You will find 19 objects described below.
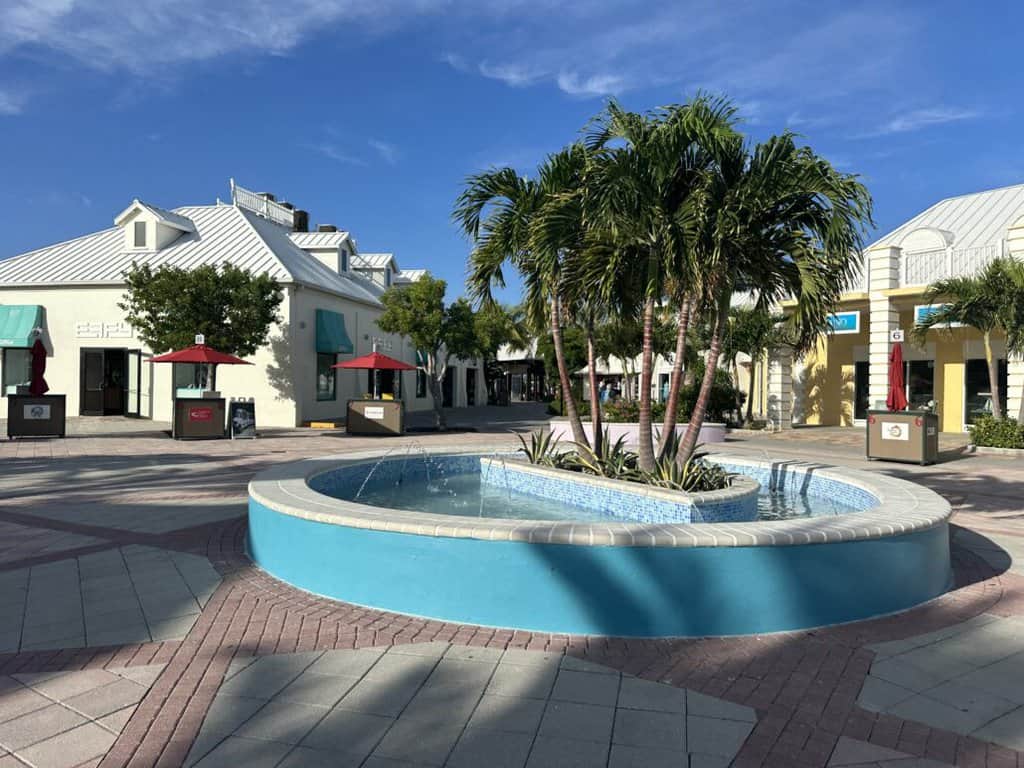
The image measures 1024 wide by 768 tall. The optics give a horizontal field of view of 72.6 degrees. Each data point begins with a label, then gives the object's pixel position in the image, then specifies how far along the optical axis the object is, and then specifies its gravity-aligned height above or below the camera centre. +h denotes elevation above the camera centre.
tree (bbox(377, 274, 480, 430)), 21.88 +2.03
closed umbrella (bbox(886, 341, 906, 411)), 15.70 +0.17
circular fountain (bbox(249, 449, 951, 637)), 4.42 -1.23
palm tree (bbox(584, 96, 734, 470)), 7.64 +2.17
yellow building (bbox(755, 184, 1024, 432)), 21.28 +1.53
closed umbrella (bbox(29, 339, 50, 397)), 17.77 +0.20
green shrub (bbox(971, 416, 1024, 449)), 16.47 -1.05
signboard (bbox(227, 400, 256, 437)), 18.58 -0.99
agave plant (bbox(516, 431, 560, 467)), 9.90 -0.99
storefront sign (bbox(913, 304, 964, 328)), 20.74 +2.36
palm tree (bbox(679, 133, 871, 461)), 7.49 +1.76
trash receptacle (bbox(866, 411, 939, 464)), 14.80 -1.03
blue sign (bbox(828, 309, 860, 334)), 23.77 +2.22
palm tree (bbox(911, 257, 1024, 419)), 15.79 +2.00
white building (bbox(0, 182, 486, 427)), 23.66 +2.06
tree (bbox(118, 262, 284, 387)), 19.41 +2.12
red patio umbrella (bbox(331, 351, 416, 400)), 21.62 +0.62
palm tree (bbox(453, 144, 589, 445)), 9.64 +2.21
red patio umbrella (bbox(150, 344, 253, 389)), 18.28 +0.65
